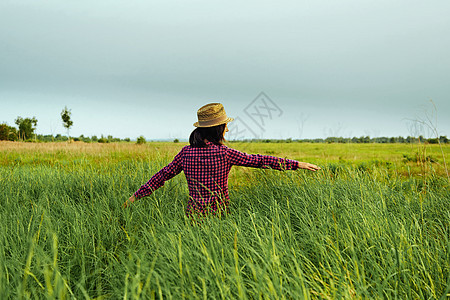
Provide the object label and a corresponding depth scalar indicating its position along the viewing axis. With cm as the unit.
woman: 273
